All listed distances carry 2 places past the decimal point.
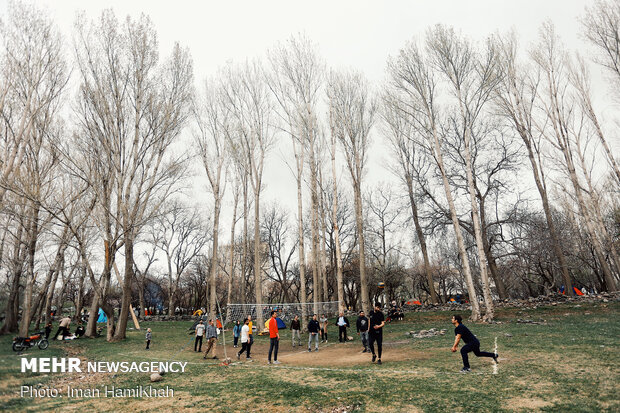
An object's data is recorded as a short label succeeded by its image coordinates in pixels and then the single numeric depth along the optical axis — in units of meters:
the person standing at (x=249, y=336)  10.87
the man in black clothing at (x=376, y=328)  8.72
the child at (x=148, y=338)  14.62
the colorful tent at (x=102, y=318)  33.68
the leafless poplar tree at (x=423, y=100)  16.59
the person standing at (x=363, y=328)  11.40
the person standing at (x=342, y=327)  14.59
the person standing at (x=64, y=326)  17.59
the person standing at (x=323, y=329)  15.54
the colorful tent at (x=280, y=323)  20.45
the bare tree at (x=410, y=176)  22.08
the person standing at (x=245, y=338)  10.55
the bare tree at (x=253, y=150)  18.88
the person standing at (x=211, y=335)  11.41
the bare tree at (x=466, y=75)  16.38
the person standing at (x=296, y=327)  14.39
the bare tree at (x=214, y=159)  21.81
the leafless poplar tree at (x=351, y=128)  19.80
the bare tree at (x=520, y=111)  20.30
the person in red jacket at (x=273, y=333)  9.59
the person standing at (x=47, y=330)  18.13
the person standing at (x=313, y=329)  12.55
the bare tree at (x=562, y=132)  19.19
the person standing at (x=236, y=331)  15.01
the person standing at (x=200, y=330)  13.23
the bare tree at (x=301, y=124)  18.90
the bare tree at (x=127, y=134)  15.55
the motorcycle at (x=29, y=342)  9.74
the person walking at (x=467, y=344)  6.87
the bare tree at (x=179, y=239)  36.99
